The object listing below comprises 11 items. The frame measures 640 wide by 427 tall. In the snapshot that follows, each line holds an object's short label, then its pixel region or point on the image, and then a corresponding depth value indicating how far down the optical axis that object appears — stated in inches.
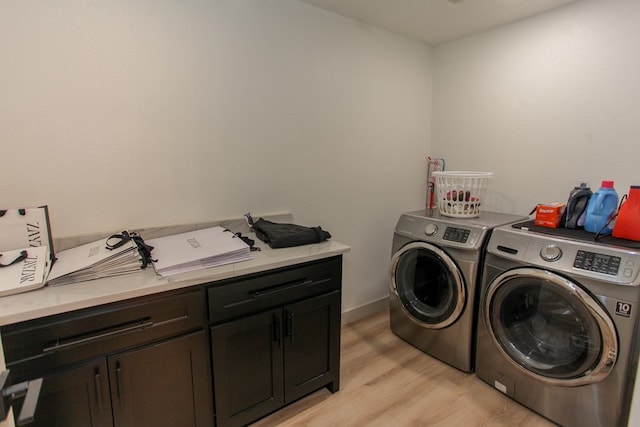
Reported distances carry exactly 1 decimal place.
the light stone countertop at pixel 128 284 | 41.4
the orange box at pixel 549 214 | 73.0
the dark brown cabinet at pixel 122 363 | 42.7
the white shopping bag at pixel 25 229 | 51.9
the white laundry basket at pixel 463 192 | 83.1
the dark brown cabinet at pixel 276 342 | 56.2
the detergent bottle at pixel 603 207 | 66.5
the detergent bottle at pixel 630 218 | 60.1
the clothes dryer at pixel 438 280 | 74.7
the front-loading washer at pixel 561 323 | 54.7
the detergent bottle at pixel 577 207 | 70.9
